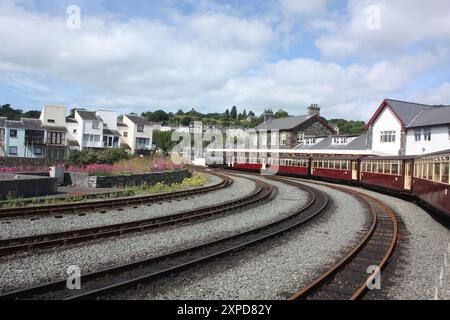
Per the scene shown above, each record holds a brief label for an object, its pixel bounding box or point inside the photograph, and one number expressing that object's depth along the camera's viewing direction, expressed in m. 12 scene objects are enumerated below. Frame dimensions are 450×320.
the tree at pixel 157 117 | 191.48
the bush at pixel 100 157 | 31.78
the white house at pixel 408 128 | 32.56
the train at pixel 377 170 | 13.02
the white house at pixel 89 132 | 61.25
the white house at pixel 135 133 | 69.75
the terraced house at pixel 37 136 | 54.22
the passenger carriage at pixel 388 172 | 20.45
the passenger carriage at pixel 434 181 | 11.97
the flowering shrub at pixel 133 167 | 22.81
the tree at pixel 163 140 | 77.25
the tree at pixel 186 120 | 167.07
